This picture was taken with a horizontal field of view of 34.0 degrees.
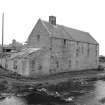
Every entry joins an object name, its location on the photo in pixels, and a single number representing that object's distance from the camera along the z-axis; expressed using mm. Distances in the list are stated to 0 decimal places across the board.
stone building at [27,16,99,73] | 39344
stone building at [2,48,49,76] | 33969
